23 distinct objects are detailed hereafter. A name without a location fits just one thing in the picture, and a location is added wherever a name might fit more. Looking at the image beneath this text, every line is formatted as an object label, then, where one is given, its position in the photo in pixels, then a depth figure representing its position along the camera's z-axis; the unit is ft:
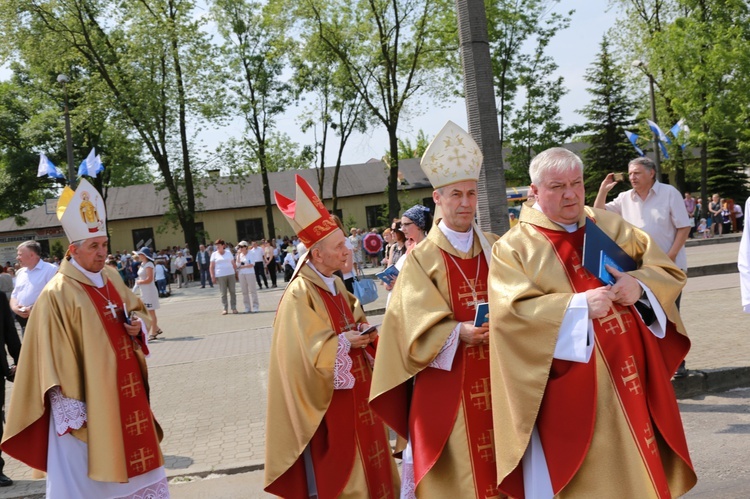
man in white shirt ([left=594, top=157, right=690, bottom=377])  24.02
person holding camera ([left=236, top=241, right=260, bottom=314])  65.36
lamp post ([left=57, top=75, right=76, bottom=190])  78.54
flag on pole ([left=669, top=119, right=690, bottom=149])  106.64
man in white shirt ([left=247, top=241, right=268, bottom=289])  80.81
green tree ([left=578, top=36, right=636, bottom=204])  150.51
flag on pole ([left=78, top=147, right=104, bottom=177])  80.74
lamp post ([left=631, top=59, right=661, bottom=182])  92.76
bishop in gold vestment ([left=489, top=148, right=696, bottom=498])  11.65
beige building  177.37
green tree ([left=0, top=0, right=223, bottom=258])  108.58
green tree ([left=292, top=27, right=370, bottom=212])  116.06
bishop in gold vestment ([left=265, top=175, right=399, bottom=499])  15.80
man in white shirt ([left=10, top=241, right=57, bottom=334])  35.15
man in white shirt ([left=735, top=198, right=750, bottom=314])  17.17
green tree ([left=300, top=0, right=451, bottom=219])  112.27
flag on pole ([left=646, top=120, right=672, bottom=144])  91.49
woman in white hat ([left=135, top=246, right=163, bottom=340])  49.88
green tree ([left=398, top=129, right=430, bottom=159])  234.25
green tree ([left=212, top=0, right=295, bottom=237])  130.11
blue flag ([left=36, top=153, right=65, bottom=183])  82.23
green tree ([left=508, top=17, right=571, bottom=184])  134.21
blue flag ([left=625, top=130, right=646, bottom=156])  89.91
